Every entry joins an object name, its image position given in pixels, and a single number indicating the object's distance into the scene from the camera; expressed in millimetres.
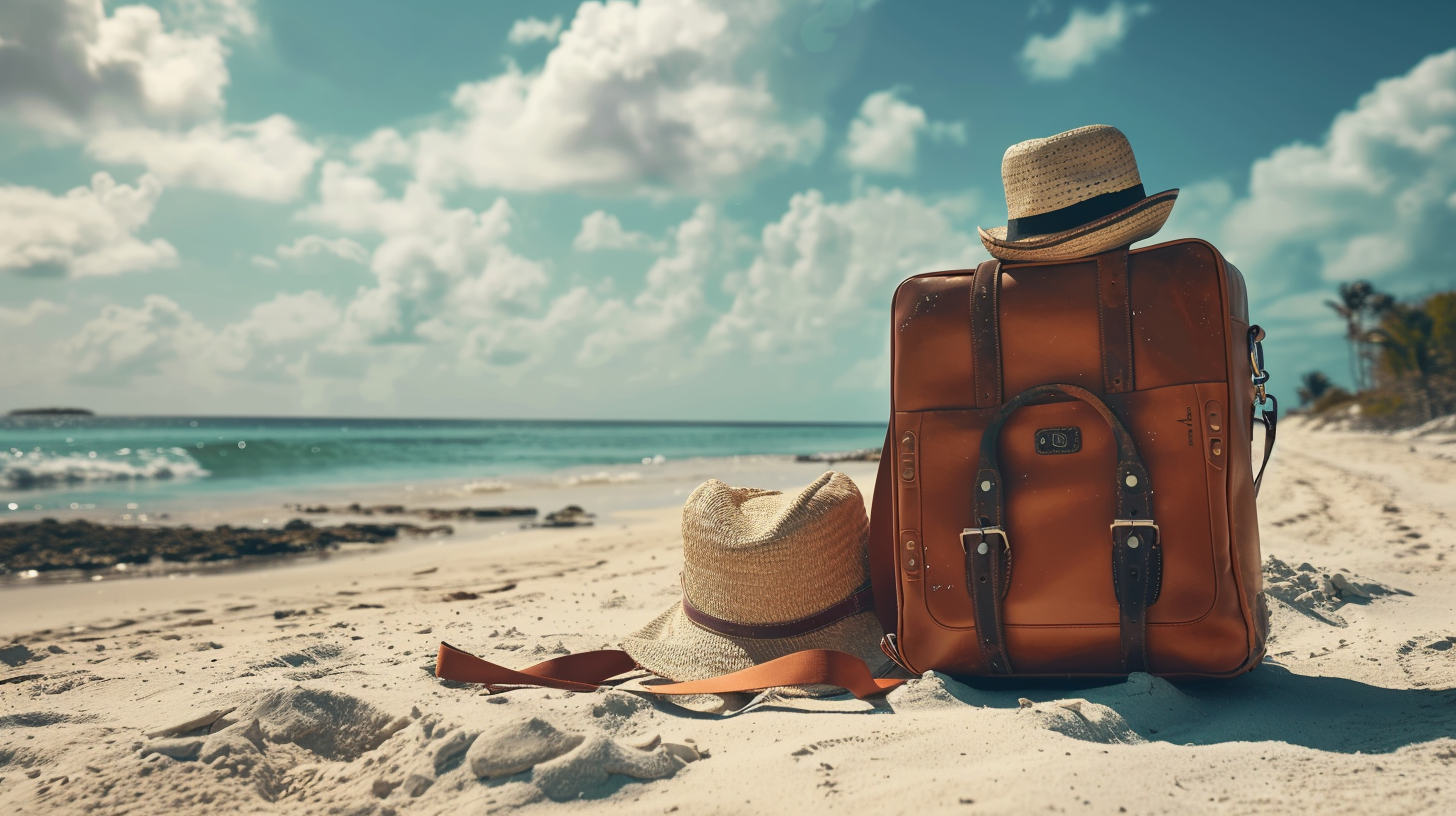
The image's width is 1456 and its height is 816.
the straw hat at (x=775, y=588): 1249
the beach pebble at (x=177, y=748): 965
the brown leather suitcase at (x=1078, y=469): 1044
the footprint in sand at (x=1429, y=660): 1118
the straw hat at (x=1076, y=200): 1106
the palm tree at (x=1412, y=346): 18624
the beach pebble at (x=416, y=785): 902
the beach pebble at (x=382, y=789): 913
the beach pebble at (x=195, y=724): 1018
